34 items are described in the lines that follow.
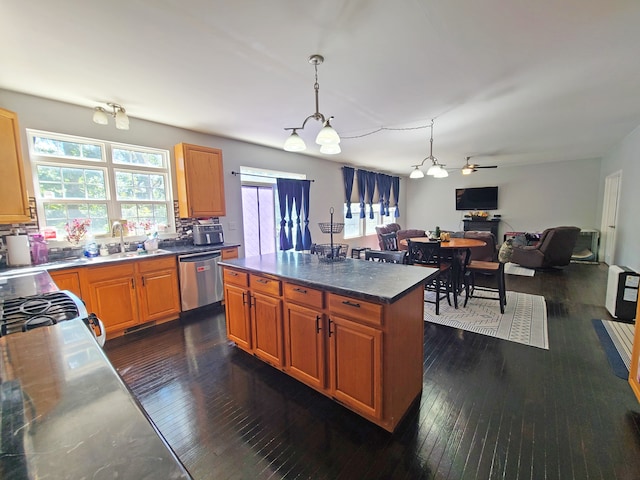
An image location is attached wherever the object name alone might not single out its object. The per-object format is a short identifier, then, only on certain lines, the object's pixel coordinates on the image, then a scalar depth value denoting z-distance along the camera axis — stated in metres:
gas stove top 1.22
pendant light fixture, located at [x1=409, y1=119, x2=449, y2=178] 4.11
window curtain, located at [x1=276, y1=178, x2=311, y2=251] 5.25
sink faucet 3.37
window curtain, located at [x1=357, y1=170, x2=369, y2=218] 7.37
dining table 3.71
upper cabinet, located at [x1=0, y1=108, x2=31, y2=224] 2.45
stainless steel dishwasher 3.50
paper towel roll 2.68
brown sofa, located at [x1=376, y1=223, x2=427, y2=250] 6.50
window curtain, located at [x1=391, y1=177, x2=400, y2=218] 8.96
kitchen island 1.65
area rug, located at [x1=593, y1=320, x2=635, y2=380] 2.32
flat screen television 8.31
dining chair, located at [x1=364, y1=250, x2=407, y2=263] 2.75
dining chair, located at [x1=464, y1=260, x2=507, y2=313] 3.50
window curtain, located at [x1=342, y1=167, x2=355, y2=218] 6.87
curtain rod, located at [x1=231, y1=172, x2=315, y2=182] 4.52
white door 5.60
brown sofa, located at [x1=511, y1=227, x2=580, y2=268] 5.59
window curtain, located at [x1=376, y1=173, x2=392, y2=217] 8.21
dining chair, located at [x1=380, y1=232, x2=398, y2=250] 5.58
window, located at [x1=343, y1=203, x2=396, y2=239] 7.30
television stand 8.27
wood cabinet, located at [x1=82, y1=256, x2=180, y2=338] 2.85
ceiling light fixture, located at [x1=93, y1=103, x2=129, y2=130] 2.80
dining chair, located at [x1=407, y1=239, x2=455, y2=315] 3.59
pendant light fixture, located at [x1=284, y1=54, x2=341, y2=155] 2.12
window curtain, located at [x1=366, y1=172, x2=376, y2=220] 7.72
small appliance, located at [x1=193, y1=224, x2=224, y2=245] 3.91
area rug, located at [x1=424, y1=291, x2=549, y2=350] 2.91
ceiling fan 6.21
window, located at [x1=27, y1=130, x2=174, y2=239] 2.98
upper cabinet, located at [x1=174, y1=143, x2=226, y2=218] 3.75
